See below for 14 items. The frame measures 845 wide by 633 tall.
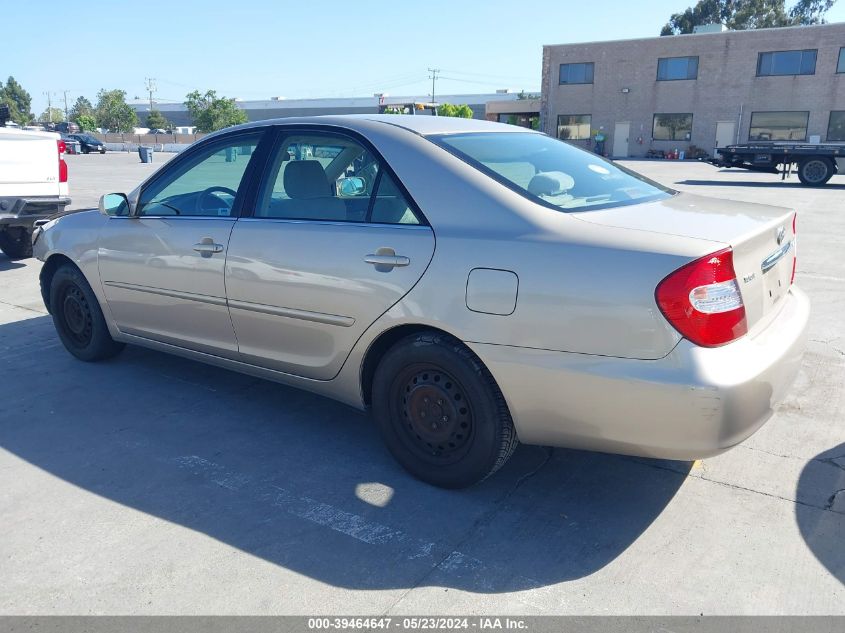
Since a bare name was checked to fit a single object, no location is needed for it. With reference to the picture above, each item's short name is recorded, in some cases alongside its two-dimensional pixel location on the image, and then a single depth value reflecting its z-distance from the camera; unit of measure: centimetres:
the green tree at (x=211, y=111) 6912
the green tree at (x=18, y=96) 10744
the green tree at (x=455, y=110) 5610
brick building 4056
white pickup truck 775
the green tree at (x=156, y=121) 9158
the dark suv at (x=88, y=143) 4819
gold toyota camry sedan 259
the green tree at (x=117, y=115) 8425
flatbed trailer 2061
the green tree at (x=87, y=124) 8588
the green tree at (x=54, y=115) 13438
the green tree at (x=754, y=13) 6694
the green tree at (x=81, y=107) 14031
